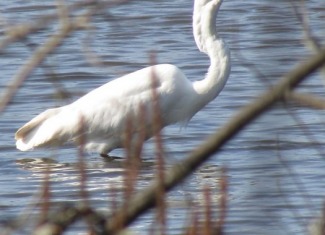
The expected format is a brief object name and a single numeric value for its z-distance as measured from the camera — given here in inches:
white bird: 629.6
